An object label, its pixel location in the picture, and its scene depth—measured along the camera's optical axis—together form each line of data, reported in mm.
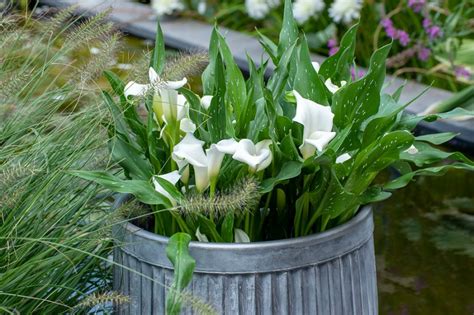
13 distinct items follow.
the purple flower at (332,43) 7947
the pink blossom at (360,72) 7076
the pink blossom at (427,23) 7570
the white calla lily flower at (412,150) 2994
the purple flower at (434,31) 7436
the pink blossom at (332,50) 8034
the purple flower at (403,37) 7576
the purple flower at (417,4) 7728
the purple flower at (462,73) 7205
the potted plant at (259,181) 2705
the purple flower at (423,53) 7673
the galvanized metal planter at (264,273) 2697
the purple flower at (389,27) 7673
